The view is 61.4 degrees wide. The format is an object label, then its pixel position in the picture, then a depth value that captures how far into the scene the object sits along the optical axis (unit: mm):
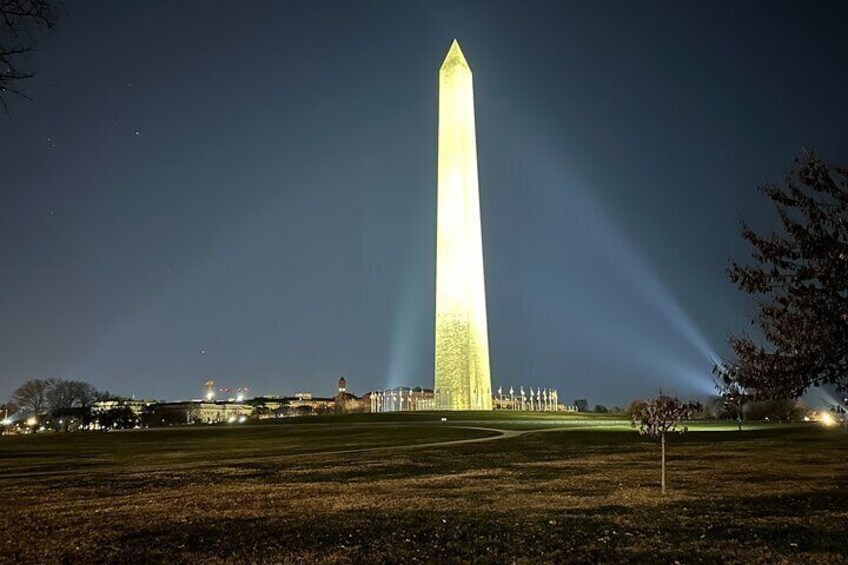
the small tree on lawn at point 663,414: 14328
